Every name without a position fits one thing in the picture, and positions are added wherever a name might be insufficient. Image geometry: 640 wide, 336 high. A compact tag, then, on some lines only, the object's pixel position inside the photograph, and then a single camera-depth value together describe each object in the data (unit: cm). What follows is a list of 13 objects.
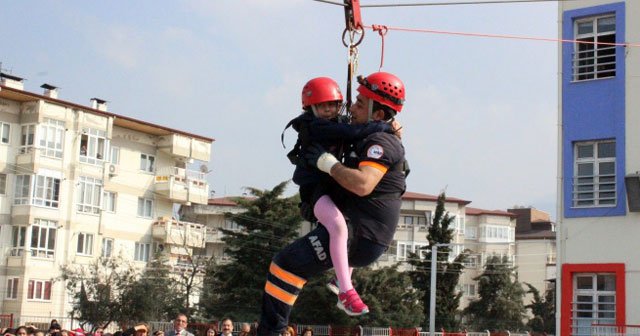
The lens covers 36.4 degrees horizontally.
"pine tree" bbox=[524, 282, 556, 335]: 7431
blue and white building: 2748
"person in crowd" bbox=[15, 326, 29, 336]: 1617
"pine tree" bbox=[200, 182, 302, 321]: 4697
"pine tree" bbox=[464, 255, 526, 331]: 7350
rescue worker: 578
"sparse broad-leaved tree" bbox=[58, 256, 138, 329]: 4648
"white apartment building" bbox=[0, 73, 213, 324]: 5209
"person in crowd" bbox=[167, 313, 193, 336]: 1453
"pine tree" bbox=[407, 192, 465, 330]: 6012
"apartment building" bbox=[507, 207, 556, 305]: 9156
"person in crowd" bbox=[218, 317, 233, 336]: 1433
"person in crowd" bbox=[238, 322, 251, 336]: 1570
